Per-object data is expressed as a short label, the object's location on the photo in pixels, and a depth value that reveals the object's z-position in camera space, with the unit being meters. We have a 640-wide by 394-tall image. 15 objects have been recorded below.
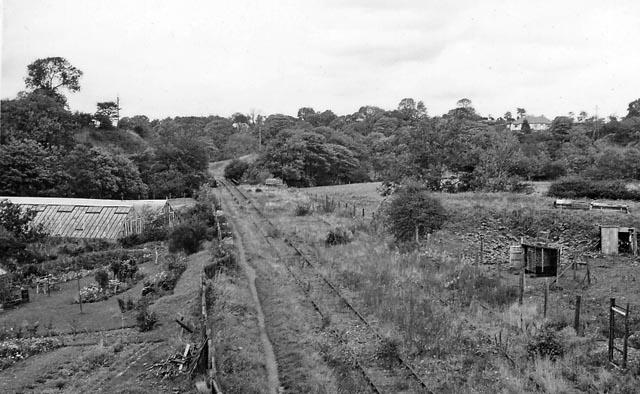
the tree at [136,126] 90.44
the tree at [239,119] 155.88
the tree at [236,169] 75.81
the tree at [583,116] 109.09
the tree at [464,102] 114.00
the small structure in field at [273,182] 63.81
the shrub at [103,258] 28.77
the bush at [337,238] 28.75
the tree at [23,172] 47.47
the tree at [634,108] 94.81
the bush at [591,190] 33.25
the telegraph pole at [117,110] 86.86
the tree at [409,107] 124.94
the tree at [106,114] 82.75
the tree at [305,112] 136.98
